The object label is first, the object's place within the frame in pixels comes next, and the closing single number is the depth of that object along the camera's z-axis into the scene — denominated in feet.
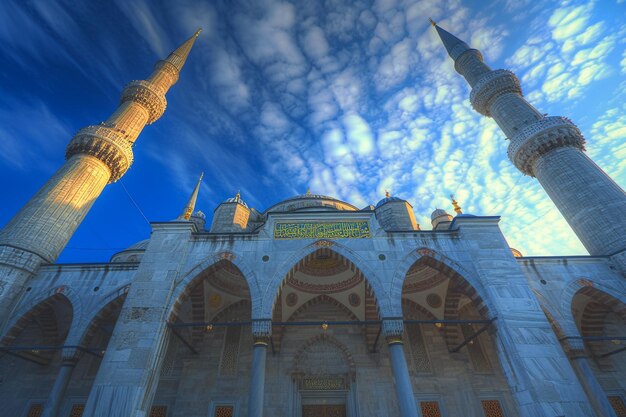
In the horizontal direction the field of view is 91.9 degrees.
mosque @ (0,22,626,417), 27.04
